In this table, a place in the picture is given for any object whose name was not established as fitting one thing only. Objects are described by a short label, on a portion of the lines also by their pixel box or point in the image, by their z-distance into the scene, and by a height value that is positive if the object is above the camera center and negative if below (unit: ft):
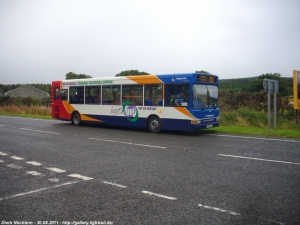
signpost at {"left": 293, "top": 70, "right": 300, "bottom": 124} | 53.98 +3.83
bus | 48.93 +1.49
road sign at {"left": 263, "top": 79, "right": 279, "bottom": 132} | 49.47 +3.89
